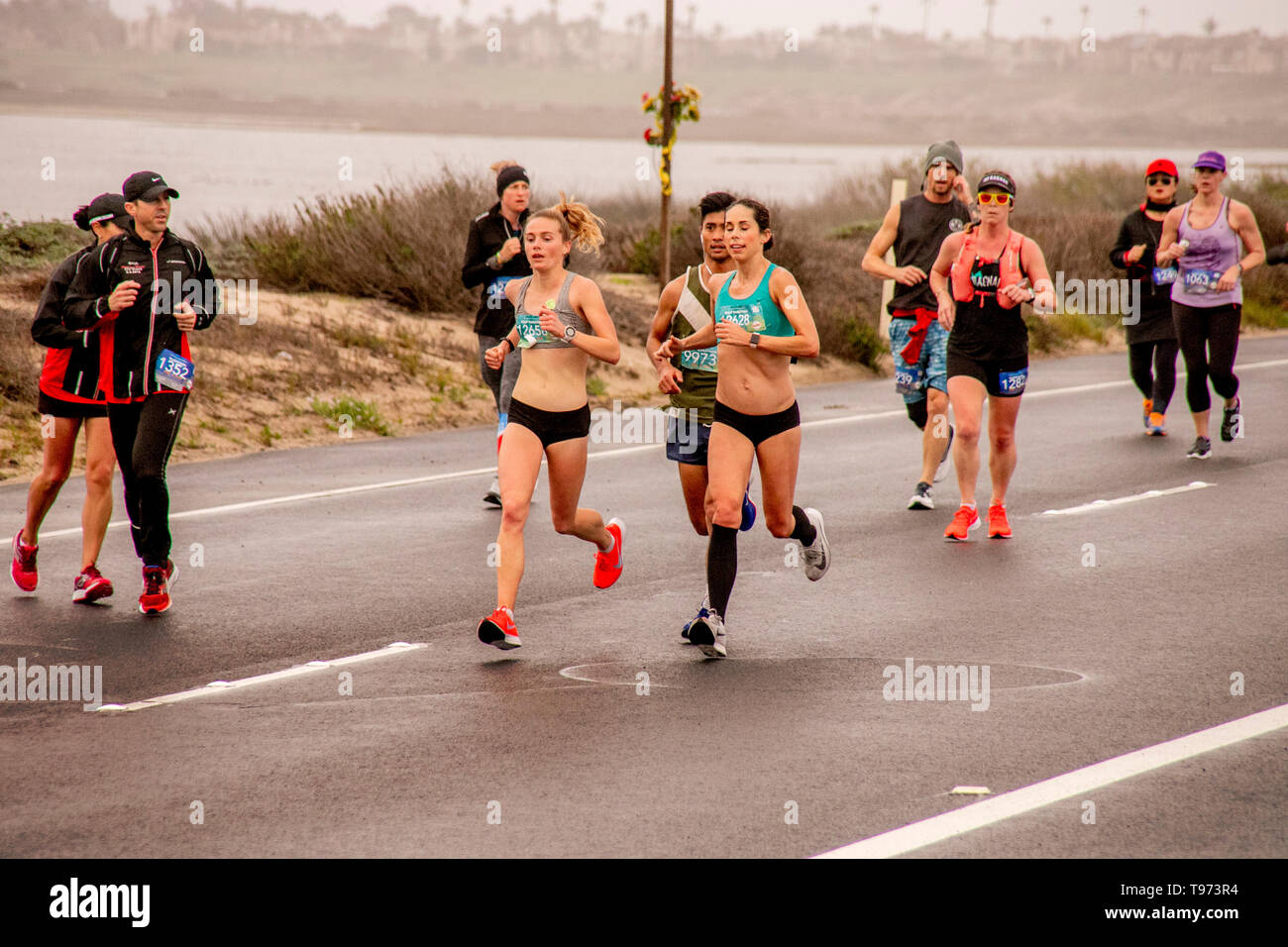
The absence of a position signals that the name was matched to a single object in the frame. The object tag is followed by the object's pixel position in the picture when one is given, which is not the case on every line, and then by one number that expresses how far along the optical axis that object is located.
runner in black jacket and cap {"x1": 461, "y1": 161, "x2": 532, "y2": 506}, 21.62
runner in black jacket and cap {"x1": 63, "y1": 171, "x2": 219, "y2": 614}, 15.72
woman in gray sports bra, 14.66
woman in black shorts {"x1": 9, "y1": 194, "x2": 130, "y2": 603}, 15.99
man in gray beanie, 21.16
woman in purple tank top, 24.36
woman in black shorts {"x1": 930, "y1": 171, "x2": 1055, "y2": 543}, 18.95
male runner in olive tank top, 15.34
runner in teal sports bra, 14.16
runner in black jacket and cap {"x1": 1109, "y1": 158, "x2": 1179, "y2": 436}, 26.87
